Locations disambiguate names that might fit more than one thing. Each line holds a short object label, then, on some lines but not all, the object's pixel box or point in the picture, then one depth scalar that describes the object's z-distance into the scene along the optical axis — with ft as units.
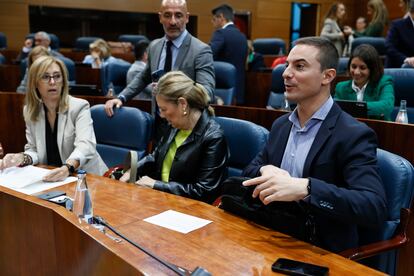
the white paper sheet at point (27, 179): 6.49
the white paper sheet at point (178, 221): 4.98
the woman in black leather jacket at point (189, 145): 7.06
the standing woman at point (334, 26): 20.36
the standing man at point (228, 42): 15.80
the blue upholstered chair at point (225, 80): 14.06
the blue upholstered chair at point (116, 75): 17.72
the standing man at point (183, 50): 9.32
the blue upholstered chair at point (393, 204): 5.42
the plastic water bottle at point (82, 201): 5.05
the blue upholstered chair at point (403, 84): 11.14
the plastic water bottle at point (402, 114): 9.72
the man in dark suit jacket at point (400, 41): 13.47
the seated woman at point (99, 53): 21.57
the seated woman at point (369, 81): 10.22
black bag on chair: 4.82
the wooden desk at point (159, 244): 3.81
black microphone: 3.47
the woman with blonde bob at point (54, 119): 8.36
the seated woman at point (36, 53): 15.56
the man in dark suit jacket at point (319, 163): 4.57
